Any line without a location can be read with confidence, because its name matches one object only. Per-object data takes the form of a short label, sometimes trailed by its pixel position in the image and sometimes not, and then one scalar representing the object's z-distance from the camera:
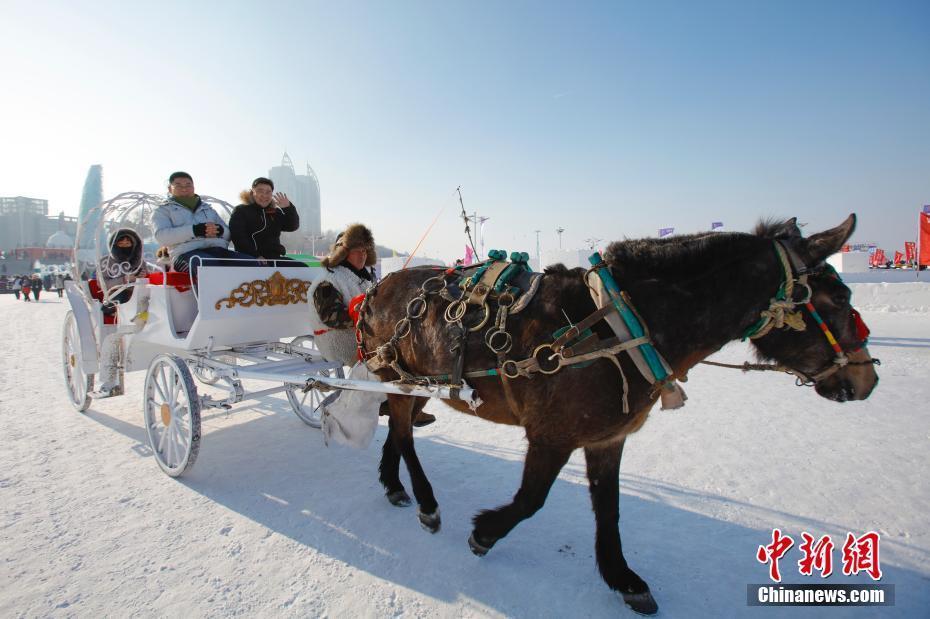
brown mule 1.98
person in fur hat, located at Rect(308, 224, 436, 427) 3.38
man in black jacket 4.36
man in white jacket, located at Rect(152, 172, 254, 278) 4.05
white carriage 3.47
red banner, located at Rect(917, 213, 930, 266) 13.42
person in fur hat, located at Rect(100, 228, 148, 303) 5.02
